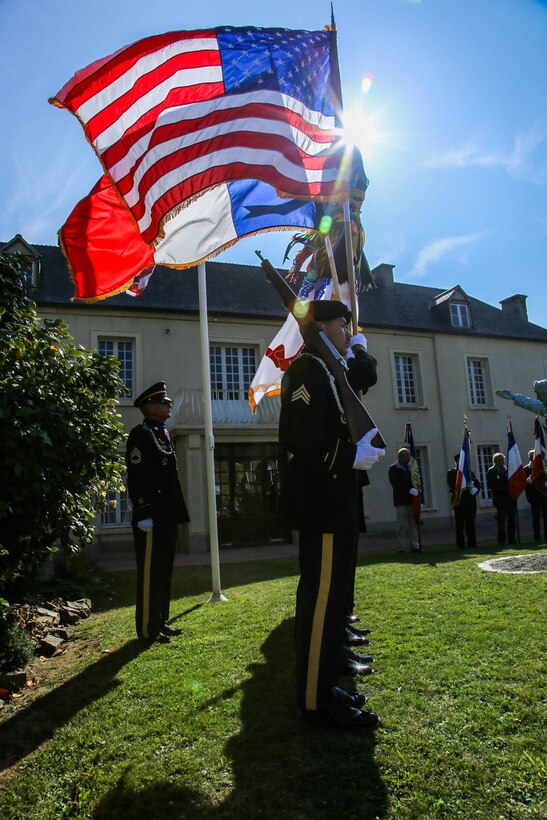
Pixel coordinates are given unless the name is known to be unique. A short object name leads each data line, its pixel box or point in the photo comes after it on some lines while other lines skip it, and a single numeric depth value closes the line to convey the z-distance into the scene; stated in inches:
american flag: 188.1
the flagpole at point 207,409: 276.5
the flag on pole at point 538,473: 451.8
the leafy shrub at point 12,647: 177.0
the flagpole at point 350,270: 174.6
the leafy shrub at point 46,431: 168.9
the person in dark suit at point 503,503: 503.8
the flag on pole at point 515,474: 494.3
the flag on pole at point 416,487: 461.1
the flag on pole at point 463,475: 492.7
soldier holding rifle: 113.4
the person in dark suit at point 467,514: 480.1
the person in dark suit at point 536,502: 499.5
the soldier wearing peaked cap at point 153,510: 191.9
